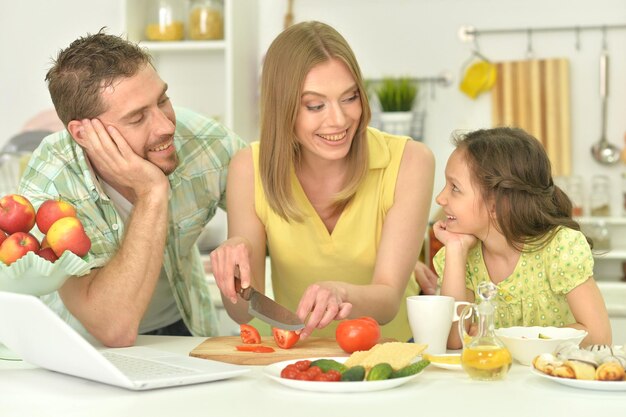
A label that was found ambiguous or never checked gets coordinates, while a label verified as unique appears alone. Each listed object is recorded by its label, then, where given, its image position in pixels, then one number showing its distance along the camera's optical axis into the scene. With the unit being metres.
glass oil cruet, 2.36
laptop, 2.33
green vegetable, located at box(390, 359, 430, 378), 2.34
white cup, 2.61
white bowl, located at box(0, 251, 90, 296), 2.52
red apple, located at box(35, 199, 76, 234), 2.65
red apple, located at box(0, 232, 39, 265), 2.54
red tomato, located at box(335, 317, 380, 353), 2.58
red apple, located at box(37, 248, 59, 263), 2.57
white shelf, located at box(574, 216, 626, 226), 4.46
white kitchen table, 2.22
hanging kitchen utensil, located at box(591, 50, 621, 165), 4.59
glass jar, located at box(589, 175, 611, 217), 4.58
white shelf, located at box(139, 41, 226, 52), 4.68
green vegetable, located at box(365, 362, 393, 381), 2.32
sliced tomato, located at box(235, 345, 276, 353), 2.62
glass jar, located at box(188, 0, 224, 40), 4.70
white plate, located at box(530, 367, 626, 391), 2.28
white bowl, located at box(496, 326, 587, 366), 2.48
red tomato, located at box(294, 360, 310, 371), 2.37
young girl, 2.89
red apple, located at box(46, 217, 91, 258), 2.58
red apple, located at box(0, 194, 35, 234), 2.62
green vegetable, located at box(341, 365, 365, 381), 2.33
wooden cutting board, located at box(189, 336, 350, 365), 2.57
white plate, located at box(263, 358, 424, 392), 2.31
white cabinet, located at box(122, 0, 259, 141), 4.65
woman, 2.92
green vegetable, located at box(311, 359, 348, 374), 2.37
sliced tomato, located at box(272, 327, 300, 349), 2.64
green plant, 4.68
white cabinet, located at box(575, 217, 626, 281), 4.45
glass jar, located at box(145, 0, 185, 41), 4.76
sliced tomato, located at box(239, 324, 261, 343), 2.69
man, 2.83
